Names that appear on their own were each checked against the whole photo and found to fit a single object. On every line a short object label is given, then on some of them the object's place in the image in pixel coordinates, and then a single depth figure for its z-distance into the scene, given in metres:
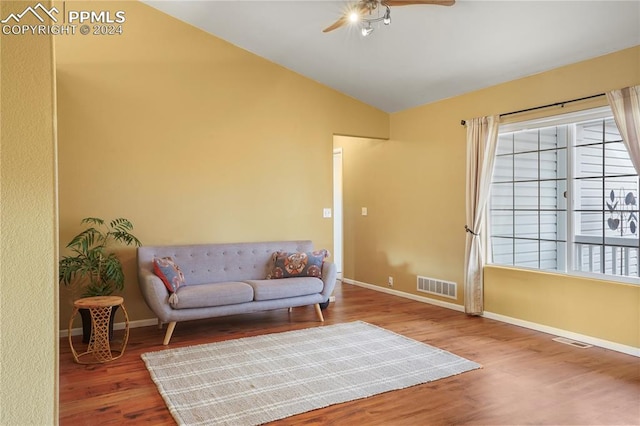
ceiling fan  3.04
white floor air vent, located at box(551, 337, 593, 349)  3.84
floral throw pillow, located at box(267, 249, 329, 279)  4.79
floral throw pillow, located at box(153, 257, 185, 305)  3.99
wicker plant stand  3.50
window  3.85
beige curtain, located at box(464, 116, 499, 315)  4.78
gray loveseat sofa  3.94
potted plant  3.97
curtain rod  3.87
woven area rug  2.66
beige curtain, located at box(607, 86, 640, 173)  3.51
